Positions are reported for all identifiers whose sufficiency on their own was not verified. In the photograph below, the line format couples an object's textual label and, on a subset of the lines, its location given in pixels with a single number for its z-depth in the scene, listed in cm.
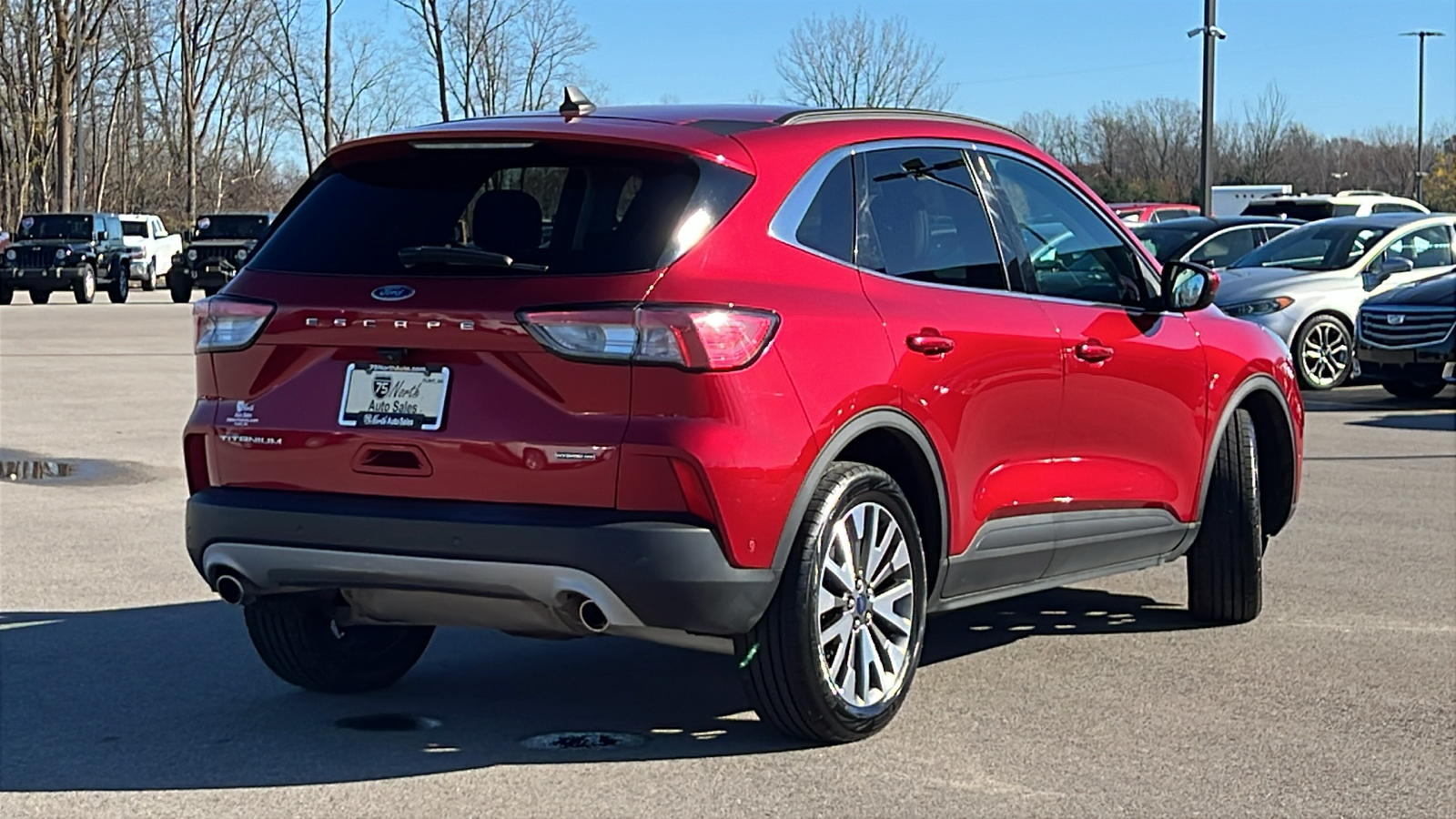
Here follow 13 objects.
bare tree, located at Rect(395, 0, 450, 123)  4875
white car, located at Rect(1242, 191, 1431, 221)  3128
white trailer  5916
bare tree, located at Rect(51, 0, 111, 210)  5938
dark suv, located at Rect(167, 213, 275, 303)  3678
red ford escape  488
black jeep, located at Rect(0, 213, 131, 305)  3588
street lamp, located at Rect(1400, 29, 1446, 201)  7081
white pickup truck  4338
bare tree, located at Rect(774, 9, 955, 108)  4878
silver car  1841
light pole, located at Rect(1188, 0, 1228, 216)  3069
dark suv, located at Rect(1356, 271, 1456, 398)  1683
